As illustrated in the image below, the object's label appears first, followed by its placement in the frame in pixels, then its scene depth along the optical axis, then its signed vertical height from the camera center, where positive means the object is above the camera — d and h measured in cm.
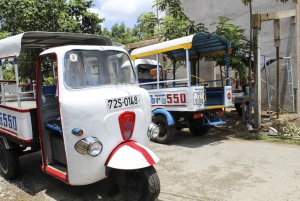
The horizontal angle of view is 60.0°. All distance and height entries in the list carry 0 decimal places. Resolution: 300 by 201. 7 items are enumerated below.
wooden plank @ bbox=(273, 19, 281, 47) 821 +124
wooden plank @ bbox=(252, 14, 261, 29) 752 +153
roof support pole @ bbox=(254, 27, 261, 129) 766 -26
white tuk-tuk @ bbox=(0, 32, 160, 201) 319 -52
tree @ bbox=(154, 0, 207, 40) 885 +182
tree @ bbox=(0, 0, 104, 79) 1105 +295
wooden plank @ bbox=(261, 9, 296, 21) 777 +177
